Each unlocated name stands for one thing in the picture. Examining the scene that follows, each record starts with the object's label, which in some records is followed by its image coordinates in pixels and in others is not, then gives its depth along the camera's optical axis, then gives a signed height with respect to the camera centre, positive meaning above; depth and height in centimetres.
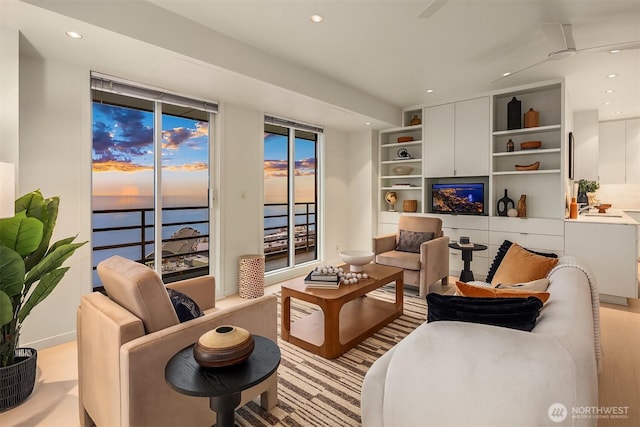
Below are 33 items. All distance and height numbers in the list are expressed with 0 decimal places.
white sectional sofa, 96 -54
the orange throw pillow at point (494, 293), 154 -41
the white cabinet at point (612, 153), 616 +105
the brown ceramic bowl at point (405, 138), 562 +120
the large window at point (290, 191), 510 +28
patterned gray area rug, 188 -119
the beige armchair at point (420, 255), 393 -61
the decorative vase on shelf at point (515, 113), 457 +132
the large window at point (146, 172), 359 +43
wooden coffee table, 254 -104
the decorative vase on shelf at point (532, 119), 443 +121
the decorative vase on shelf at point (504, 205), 473 +4
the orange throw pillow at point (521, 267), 224 -42
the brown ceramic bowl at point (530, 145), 443 +86
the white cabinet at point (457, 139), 477 +106
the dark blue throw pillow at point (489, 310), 127 -41
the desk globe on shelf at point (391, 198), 582 +18
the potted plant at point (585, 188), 589 +35
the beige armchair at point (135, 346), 137 -62
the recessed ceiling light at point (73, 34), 230 +124
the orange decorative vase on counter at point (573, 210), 431 -3
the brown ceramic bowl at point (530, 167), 438 +55
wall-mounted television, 489 +15
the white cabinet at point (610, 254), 364 -54
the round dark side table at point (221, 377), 120 -66
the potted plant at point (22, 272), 184 -38
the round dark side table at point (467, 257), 416 -65
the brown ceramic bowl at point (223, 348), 128 -56
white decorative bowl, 324 -51
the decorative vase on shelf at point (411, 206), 560 +3
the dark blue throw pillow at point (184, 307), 170 -53
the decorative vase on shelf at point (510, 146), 466 +88
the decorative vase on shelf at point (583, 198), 588 +17
